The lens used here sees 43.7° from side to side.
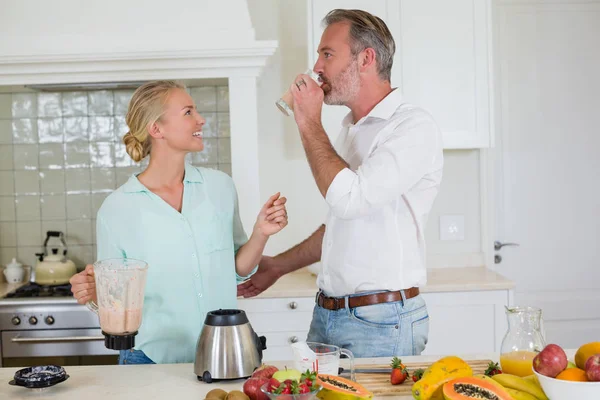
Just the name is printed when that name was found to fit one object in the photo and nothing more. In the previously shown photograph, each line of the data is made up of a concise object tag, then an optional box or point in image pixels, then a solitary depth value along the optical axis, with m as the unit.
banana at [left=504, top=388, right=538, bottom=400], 1.55
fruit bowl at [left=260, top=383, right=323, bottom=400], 1.53
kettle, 3.72
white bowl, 1.41
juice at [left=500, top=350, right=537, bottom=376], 1.67
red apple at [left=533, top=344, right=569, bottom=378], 1.46
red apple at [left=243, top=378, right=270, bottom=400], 1.63
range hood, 3.36
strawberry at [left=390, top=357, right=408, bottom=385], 1.76
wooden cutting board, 1.73
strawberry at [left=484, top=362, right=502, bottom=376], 1.73
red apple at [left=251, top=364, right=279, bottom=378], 1.67
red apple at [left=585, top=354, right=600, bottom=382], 1.42
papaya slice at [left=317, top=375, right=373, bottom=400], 1.57
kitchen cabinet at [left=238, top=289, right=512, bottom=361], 3.39
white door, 4.11
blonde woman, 2.22
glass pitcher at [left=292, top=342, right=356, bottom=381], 1.72
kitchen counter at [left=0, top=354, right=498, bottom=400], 1.78
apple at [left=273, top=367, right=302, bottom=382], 1.60
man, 2.02
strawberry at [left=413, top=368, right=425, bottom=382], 1.71
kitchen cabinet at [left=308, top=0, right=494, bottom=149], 3.54
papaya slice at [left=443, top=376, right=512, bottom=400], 1.48
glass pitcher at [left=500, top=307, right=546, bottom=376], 1.67
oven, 3.39
